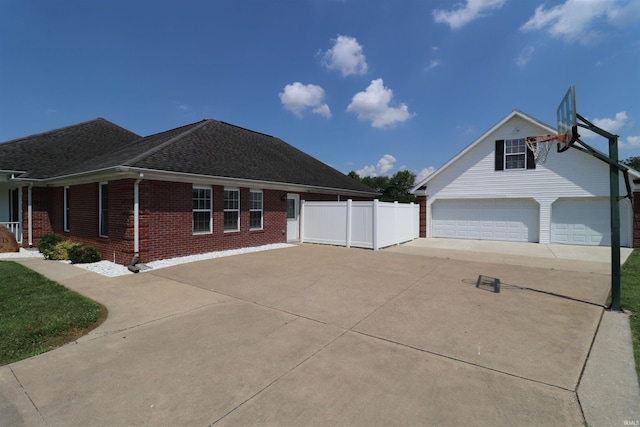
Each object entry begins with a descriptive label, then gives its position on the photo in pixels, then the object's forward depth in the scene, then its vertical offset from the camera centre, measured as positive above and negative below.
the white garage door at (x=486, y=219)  16.41 -0.55
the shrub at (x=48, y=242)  11.57 -1.43
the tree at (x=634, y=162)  42.81 +7.03
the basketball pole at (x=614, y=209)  5.62 +0.04
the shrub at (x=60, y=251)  10.77 -1.65
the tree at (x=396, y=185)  42.19 +3.39
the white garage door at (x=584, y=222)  14.69 -0.52
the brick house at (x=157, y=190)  9.73 +0.66
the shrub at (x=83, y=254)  9.95 -1.62
